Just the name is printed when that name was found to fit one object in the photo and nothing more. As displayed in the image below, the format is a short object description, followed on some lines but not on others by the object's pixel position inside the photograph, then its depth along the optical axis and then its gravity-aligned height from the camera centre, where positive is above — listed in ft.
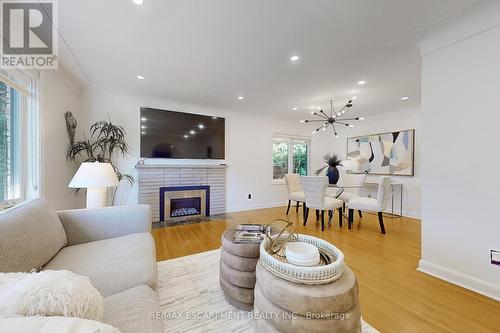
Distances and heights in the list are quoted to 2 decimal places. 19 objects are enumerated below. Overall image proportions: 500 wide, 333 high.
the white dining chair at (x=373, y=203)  10.49 -2.07
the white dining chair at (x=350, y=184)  13.57 -1.31
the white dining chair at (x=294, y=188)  13.61 -1.66
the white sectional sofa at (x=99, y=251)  3.04 -2.06
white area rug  4.44 -3.57
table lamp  6.31 -0.52
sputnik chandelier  13.16 +4.08
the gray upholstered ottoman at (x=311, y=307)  2.92 -2.14
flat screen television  12.67 +2.00
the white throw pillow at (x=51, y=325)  1.40 -1.18
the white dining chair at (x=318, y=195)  10.98 -1.68
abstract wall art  14.26 +1.06
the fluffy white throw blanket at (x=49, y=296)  1.83 -1.34
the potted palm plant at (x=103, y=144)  10.63 +1.09
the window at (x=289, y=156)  18.38 +0.91
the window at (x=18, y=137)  6.05 +0.85
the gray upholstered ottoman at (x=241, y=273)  4.70 -2.57
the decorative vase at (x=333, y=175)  13.05 -0.62
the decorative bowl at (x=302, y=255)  3.50 -1.63
